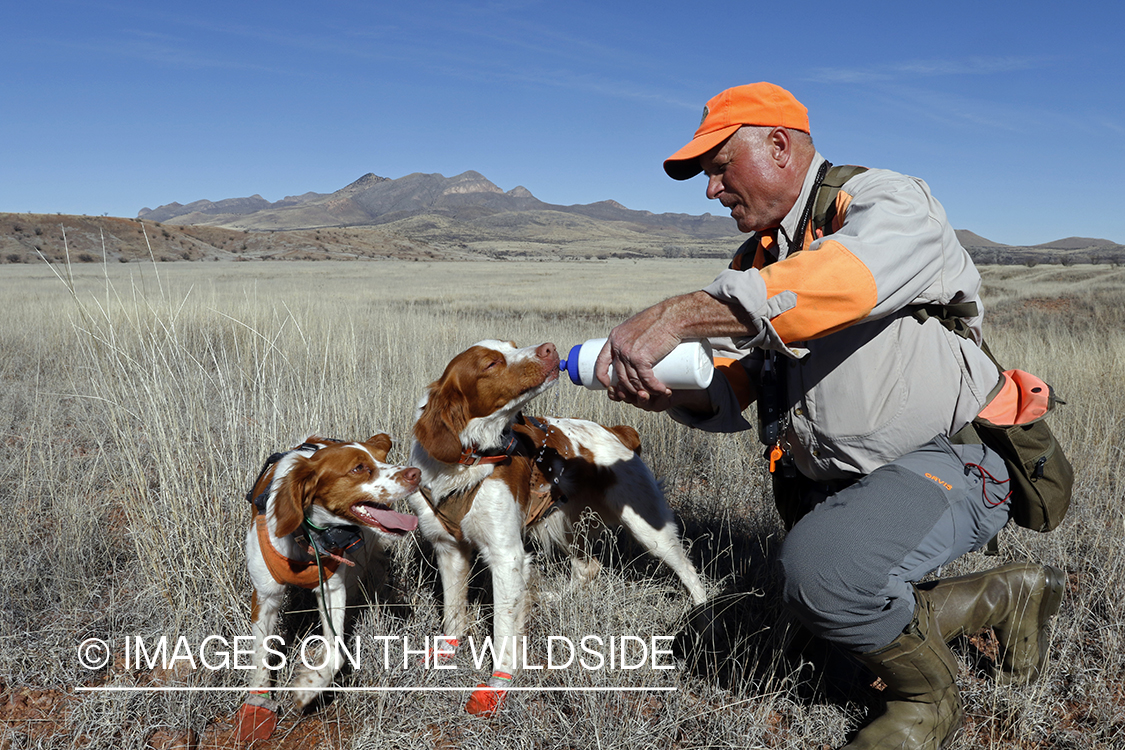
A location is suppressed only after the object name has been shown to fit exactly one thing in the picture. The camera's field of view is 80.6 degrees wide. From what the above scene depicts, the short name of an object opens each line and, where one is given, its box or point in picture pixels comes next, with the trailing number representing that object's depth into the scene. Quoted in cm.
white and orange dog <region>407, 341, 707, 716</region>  297
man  209
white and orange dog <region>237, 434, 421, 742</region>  269
